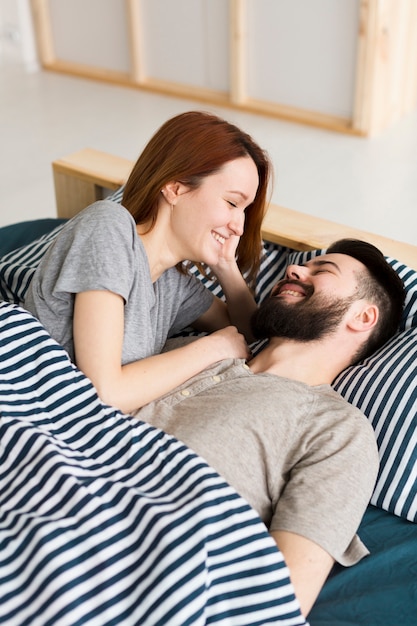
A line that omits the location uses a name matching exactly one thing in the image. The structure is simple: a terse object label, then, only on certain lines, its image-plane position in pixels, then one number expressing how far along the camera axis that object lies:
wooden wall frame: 3.74
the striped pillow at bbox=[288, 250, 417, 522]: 1.50
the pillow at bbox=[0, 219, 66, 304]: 1.95
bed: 1.13
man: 1.29
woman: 1.47
